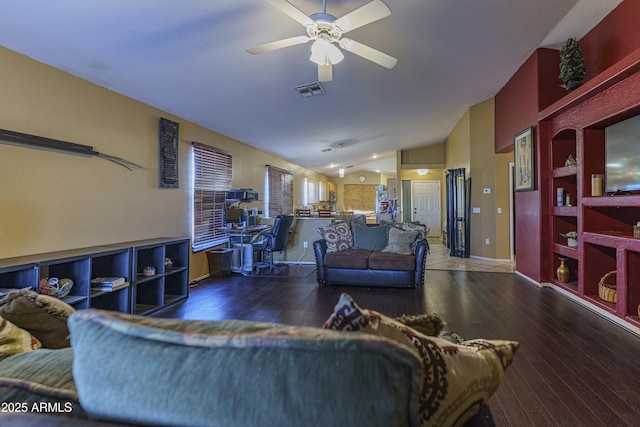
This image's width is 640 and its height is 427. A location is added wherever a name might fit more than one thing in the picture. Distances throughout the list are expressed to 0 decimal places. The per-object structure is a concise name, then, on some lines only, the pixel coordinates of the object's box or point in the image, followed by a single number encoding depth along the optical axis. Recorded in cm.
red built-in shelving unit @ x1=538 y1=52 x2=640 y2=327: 289
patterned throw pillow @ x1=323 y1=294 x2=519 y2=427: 67
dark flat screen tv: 295
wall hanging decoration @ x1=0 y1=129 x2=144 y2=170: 243
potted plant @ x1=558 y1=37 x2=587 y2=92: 369
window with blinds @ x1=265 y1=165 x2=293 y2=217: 735
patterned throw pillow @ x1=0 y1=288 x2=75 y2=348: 100
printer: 538
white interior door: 1072
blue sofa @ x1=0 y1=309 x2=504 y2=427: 52
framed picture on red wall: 454
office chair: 524
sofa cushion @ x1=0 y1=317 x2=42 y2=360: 89
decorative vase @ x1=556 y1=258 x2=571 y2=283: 414
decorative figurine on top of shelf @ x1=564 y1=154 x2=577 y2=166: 395
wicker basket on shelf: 318
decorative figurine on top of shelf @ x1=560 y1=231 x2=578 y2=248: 392
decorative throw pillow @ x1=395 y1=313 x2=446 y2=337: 102
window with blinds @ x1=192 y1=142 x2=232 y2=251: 473
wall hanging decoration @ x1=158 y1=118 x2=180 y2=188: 398
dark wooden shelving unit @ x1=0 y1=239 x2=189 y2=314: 233
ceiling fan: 210
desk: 530
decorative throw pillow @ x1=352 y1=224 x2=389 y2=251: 487
